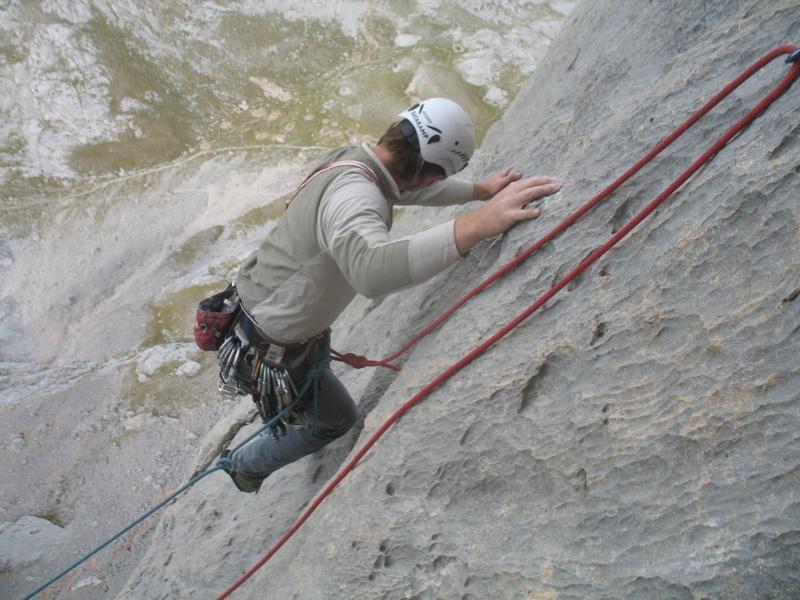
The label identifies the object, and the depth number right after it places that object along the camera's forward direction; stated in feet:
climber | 9.90
